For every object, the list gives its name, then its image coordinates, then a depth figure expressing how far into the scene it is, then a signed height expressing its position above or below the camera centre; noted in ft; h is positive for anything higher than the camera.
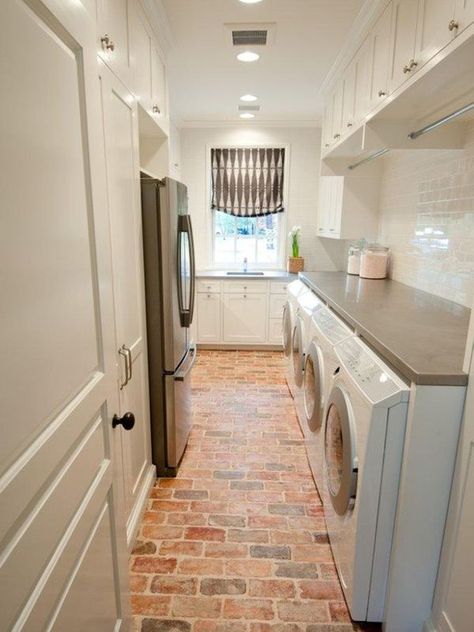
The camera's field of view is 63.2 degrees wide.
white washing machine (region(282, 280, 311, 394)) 10.57 -2.48
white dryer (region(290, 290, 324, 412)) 8.50 -2.47
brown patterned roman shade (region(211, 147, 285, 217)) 15.74 +1.98
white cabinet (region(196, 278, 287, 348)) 14.92 -3.15
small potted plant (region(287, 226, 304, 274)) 15.72 -1.12
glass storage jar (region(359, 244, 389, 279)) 10.69 -0.86
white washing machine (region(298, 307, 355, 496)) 6.28 -2.43
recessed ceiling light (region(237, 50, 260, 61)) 9.37 +4.18
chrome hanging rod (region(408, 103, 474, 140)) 5.50 +1.73
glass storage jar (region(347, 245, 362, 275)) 11.78 -0.91
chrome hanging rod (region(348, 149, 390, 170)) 8.70 +1.81
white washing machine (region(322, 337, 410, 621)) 4.09 -2.67
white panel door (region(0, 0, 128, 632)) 2.10 -0.66
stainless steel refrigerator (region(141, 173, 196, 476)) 6.68 -1.43
